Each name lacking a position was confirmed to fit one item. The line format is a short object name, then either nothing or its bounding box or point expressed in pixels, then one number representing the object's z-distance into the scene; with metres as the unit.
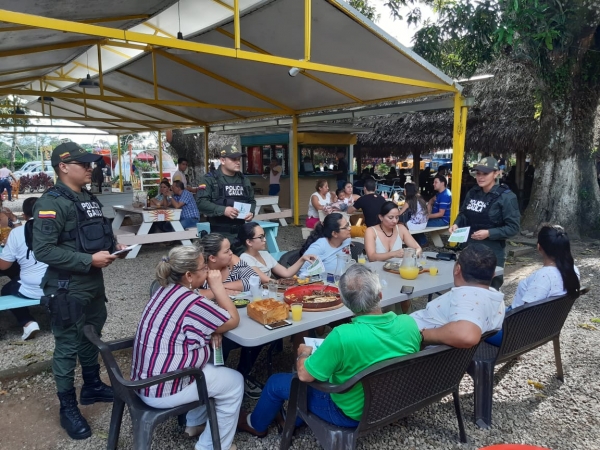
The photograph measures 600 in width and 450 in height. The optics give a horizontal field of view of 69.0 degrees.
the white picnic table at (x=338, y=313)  2.30
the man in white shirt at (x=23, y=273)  3.92
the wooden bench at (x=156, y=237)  7.06
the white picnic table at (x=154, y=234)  7.14
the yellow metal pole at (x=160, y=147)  14.27
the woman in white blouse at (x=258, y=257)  3.49
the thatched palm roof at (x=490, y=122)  10.73
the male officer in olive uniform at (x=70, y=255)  2.49
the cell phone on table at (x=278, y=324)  2.38
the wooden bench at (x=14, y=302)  3.73
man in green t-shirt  1.93
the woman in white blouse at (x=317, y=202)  7.64
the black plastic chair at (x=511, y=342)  2.70
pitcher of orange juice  3.31
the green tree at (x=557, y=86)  7.00
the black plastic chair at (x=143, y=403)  2.06
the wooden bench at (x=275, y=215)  8.73
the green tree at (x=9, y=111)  12.48
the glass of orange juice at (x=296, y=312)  2.48
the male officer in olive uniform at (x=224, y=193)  4.43
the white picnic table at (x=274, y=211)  8.81
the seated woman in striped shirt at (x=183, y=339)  2.14
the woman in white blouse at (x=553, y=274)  2.93
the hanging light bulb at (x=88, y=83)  8.02
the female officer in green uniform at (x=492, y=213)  3.89
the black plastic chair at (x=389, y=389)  1.93
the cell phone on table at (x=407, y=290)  2.98
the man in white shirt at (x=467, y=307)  2.13
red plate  2.95
